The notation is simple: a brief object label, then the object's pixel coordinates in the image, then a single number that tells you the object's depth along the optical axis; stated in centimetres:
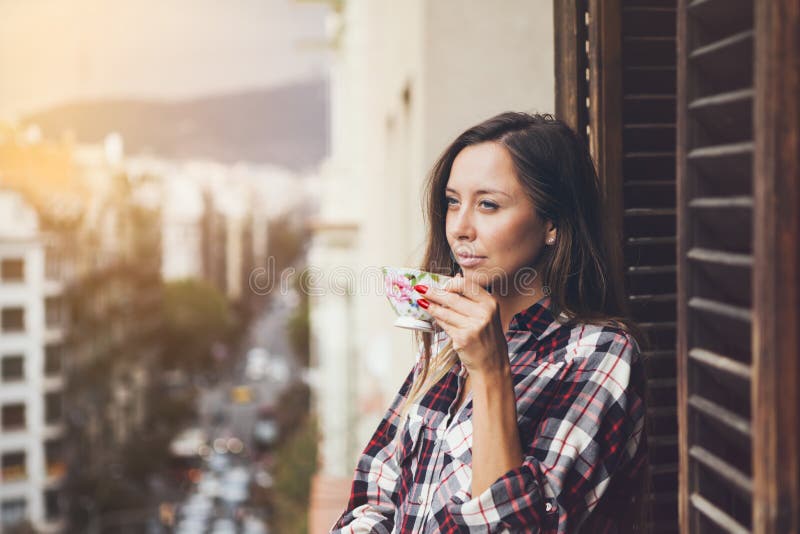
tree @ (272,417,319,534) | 1286
